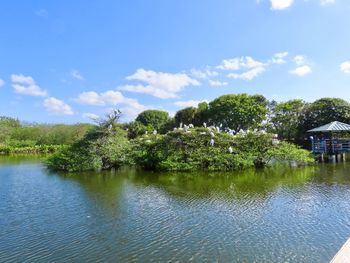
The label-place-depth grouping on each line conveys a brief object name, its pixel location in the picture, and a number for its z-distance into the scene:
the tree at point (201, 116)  44.27
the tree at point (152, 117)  56.03
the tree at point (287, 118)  37.66
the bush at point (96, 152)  21.55
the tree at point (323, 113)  33.81
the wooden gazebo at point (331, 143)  25.18
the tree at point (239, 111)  39.88
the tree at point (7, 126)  55.31
